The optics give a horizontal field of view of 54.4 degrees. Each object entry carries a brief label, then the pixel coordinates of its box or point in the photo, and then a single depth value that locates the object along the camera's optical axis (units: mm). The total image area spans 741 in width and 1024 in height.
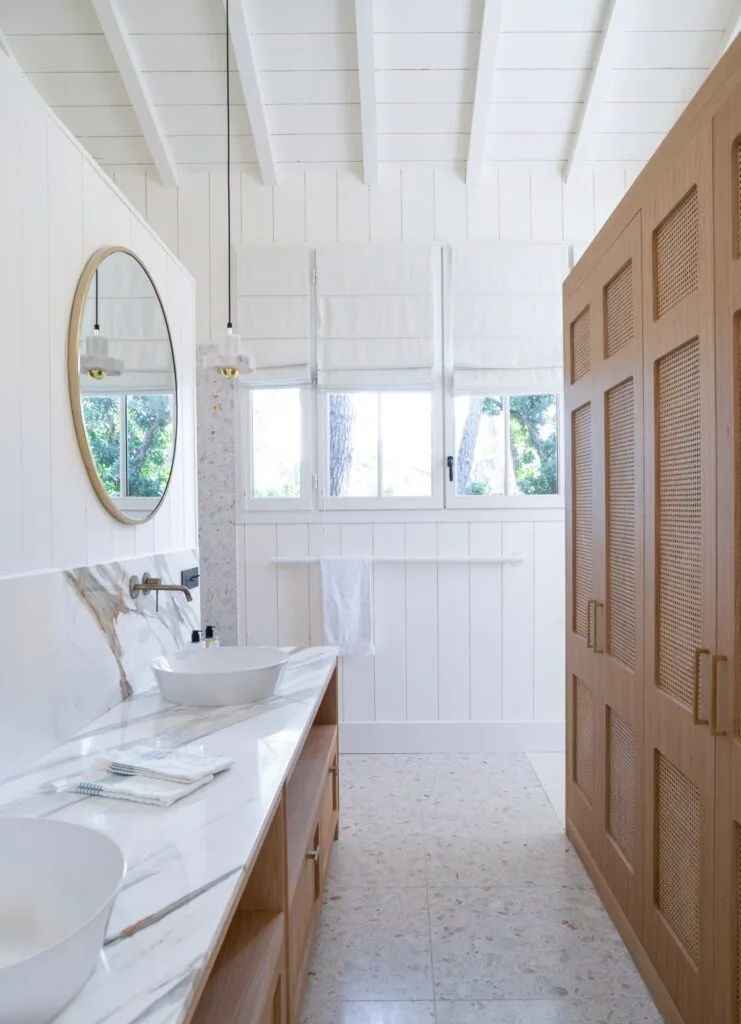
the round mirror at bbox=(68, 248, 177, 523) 1697
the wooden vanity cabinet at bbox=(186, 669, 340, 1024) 1080
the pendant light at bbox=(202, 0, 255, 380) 2258
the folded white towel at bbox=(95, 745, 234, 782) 1238
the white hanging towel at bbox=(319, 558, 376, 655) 3350
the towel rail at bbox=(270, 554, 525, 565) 3408
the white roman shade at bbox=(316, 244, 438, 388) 3402
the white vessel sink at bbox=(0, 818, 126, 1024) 806
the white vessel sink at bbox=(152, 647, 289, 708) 1706
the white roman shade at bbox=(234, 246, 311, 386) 3426
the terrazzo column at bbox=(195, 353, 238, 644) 3447
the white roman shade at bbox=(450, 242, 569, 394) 3391
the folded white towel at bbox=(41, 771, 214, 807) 1154
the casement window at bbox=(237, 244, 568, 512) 3402
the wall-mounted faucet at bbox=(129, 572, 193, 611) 1948
